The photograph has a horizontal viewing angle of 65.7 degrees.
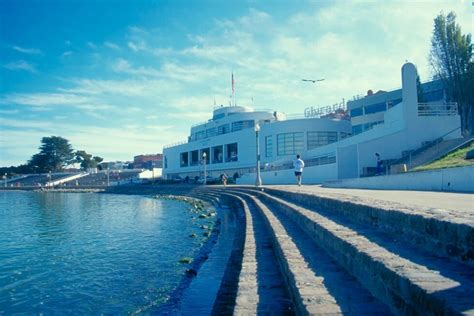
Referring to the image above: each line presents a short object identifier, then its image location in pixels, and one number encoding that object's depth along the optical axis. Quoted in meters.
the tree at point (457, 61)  29.47
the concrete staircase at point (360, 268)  2.67
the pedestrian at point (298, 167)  20.28
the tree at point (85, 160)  114.50
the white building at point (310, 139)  22.06
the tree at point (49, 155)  105.06
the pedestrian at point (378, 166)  20.05
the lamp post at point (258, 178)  24.07
